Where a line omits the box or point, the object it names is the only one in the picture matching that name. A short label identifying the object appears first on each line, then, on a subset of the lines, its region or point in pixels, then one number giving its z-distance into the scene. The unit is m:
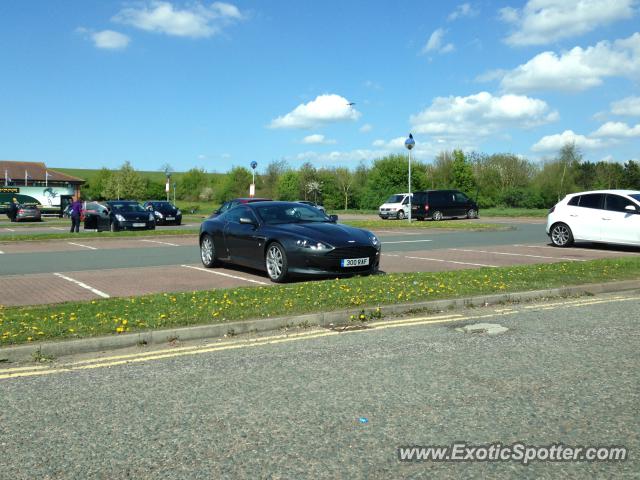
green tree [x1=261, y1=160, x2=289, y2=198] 76.25
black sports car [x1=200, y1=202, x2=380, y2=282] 10.24
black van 37.28
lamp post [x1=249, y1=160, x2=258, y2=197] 40.25
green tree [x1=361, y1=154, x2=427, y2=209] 62.78
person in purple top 27.08
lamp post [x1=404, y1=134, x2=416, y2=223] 31.91
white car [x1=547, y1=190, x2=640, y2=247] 15.92
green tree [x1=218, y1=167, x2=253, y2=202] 79.75
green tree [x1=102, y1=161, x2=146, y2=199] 97.06
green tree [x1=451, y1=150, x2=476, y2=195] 63.28
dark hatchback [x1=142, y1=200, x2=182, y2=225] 36.66
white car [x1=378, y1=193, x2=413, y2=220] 40.44
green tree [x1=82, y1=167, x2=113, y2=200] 107.69
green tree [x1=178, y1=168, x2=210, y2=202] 102.52
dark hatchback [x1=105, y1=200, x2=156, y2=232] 27.42
